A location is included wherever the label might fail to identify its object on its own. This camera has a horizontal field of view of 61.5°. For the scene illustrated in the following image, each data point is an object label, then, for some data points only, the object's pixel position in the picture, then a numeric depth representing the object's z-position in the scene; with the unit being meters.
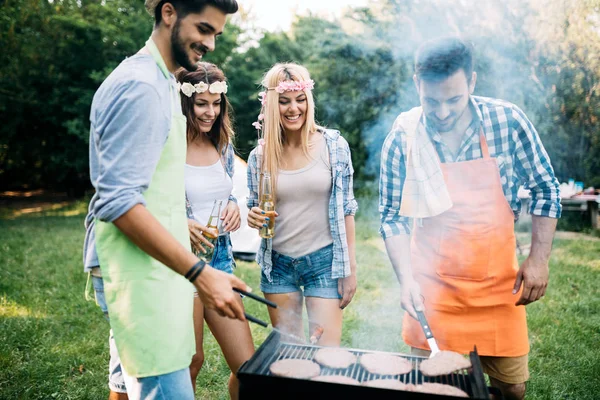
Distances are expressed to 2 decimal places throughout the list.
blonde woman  3.14
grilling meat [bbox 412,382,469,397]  1.86
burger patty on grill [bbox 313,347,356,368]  2.25
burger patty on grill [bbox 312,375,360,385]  2.01
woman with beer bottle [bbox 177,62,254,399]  3.00
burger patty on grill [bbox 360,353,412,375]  2.17
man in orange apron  2.59
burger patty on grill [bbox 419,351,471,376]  2.13
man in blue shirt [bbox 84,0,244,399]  1.74
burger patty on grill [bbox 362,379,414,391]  1.96
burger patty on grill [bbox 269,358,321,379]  2.05
